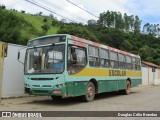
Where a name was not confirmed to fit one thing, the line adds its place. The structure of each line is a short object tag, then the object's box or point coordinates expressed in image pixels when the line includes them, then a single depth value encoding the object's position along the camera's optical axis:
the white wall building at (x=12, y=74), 9.32
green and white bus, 7.85
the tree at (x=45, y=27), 46.31
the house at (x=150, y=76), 22.92
